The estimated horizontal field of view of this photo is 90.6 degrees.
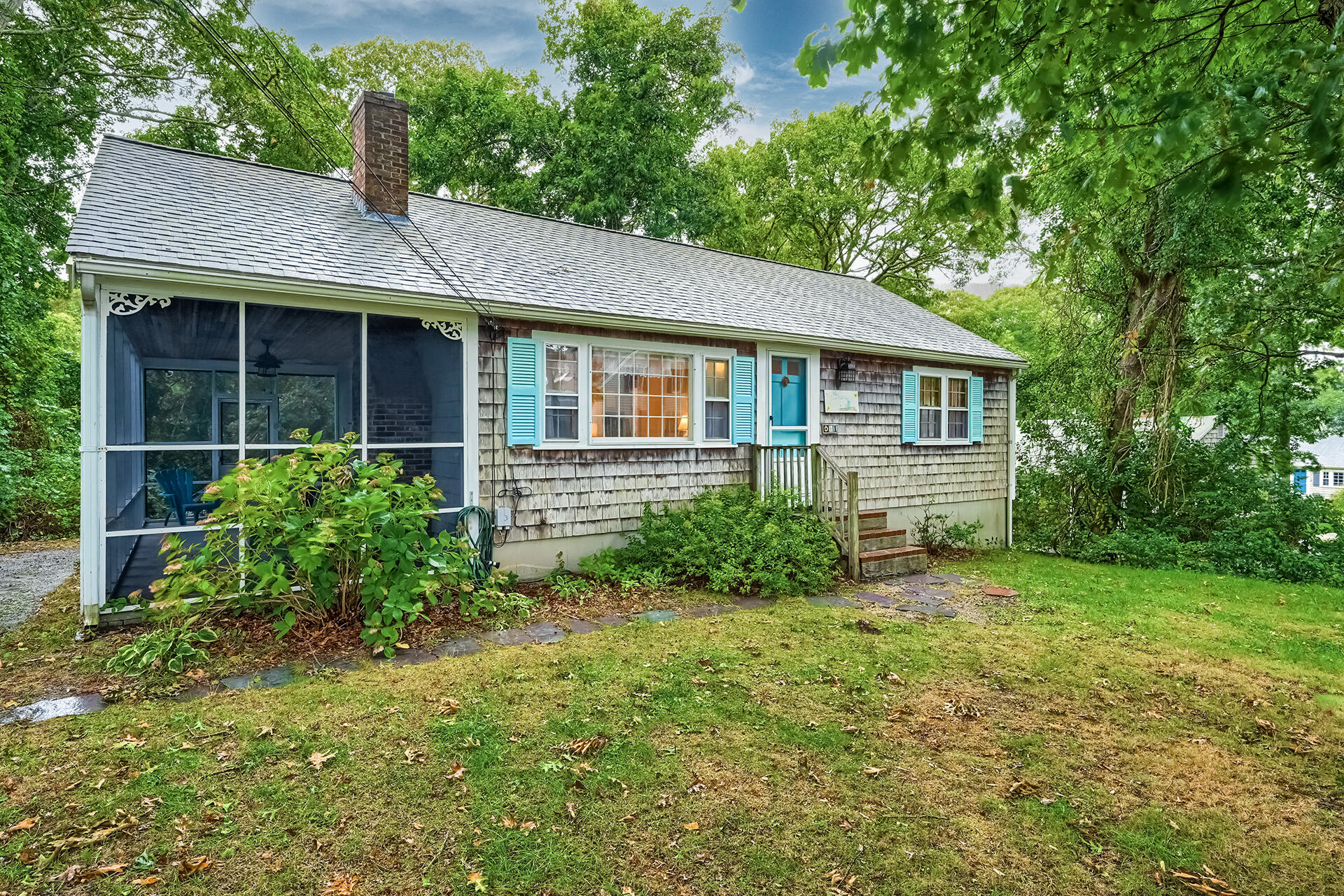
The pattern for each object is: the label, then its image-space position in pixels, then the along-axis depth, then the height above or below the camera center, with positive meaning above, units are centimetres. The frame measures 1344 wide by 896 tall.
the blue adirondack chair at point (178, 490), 748 -59
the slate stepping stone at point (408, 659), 473 -159
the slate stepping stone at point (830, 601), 667 -162
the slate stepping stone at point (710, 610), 621 -160
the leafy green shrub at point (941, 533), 1026 -140
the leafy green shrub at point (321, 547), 485 -83
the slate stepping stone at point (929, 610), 646 -165
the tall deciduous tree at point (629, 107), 1747 +912
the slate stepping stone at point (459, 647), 500 -159
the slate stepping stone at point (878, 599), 678 -163
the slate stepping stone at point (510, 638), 525 -159
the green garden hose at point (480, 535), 657 -94
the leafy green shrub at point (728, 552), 704 -121
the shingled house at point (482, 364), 594 +99
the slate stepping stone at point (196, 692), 405 -157
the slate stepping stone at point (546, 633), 535 -159
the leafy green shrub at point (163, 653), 439 -145
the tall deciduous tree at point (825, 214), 2181 +781
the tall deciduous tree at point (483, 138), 1719 +798
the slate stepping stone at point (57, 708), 376 -157
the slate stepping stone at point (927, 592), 721 -165
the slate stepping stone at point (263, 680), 426 -157
